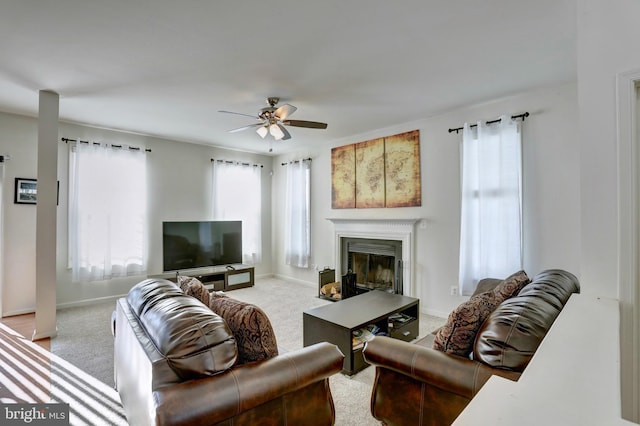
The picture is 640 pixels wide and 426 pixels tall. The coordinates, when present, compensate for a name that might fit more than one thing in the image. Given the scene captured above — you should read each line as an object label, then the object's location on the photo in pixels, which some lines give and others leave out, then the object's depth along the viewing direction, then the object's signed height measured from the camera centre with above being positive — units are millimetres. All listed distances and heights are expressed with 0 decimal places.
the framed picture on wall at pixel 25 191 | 4055 +354
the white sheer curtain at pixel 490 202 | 3373 +148
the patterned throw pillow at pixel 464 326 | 1516 -562
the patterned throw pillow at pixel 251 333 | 1395 -539
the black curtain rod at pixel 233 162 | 5804 +1071
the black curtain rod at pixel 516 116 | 3363 +1095
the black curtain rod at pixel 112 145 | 4320 +1086
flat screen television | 4945 -466
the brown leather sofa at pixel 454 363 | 1302 -698
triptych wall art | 4391 +672
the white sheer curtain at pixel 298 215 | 5895 +26
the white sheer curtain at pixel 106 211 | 4297 +89
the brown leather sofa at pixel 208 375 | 1113 -648
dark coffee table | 2566 -938
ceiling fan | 3348 +1044
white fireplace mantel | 4320 -265
